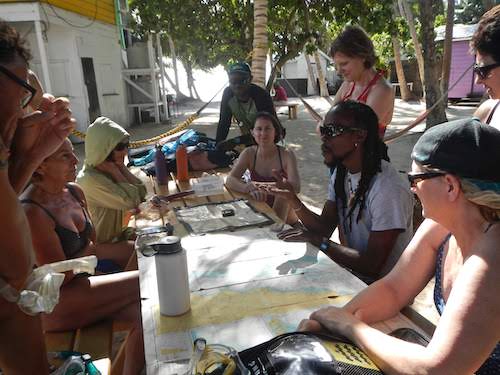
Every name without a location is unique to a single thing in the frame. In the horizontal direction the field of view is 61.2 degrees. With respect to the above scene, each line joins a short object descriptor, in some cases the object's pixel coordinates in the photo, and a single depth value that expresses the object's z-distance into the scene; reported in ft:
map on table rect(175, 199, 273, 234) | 7.87
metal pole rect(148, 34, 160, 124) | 42.04
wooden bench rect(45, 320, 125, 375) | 6.31
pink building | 51.49
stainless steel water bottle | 4.48
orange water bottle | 11.93
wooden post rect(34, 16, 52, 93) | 27.31
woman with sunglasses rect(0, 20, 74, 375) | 3.97
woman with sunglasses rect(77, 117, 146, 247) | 9.52
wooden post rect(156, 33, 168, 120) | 45.09
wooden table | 4.42
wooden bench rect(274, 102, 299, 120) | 46.62
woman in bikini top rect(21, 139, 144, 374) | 6.40
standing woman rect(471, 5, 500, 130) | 7.37
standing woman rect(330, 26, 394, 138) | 10.17
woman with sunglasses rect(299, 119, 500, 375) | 3.41
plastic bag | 4.16
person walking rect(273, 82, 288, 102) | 61.21
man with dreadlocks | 6.68
